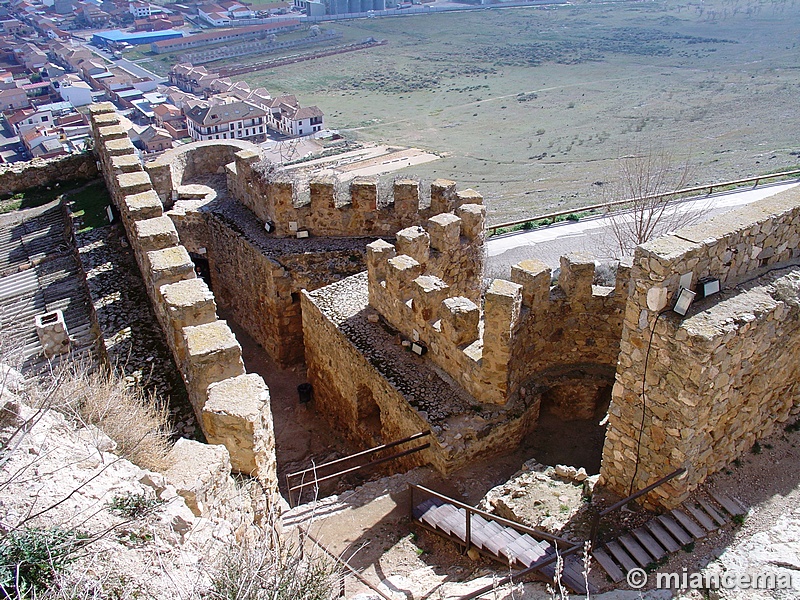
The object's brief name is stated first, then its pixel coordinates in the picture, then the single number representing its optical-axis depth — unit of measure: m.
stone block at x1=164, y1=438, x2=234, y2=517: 5.04
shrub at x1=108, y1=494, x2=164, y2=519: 4.41
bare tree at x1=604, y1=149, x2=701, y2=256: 19.02
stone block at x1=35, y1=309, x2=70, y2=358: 8.54
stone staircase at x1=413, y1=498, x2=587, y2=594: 6.57
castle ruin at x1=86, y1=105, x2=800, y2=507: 6.26
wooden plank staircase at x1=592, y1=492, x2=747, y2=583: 6.38
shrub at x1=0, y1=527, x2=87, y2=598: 3.53
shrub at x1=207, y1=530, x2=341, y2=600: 3.97
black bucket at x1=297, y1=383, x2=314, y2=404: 12.80
